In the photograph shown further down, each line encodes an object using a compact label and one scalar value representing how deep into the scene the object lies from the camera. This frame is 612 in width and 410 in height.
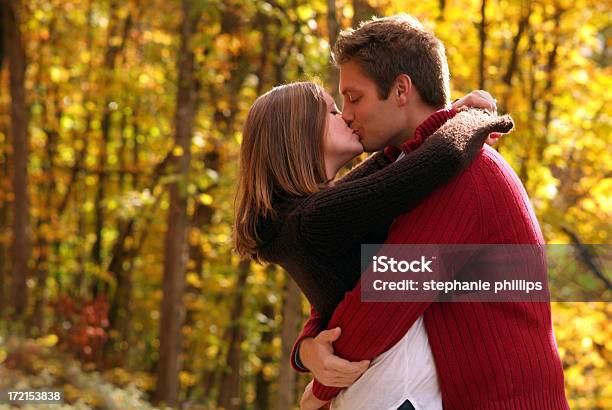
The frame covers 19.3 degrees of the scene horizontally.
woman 4.17
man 4.09
